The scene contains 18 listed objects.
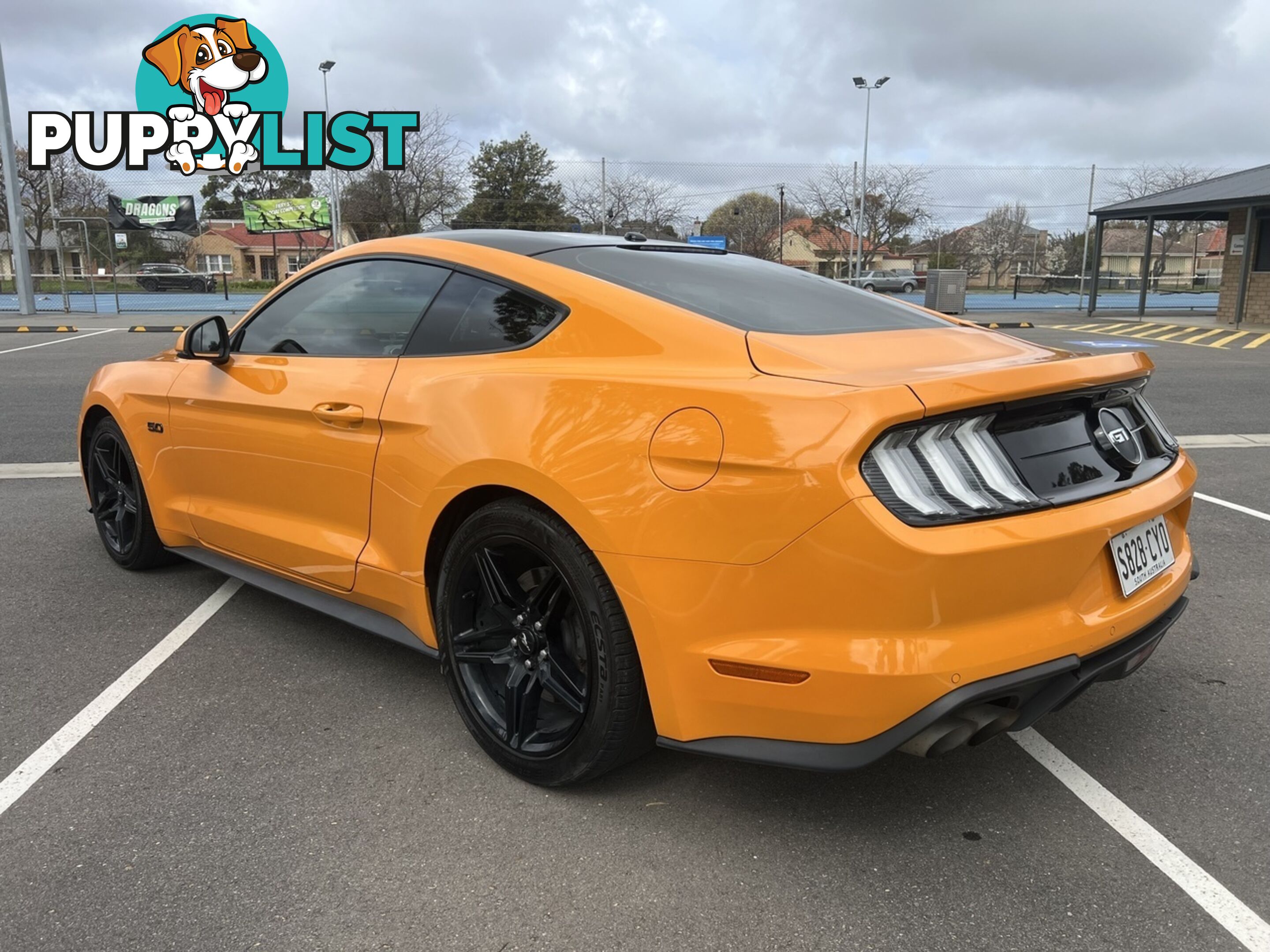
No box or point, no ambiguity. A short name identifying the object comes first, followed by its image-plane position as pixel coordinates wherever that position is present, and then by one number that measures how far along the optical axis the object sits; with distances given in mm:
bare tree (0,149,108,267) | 42031
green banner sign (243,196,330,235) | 28281
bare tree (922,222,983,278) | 39066
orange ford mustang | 2012
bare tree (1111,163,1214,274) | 30062
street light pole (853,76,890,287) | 29125
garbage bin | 22688
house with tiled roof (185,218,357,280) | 53500
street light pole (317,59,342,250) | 24906
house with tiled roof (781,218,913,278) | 33750
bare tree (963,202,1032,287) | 32875
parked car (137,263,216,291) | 38688
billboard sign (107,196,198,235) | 26547
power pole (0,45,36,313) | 20531
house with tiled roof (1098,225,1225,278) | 49406
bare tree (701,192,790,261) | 29984
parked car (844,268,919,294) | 38844
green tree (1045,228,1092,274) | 39172
